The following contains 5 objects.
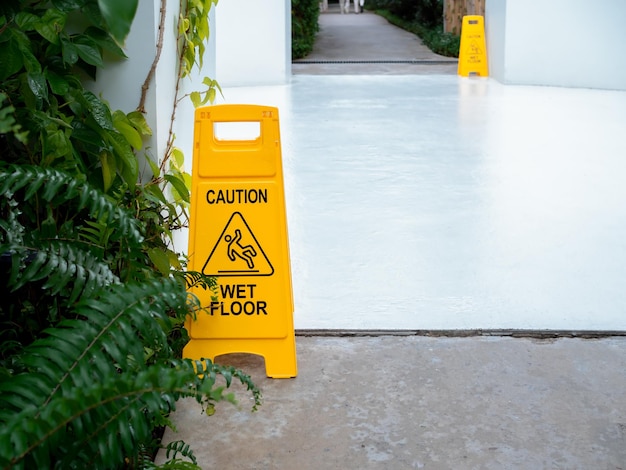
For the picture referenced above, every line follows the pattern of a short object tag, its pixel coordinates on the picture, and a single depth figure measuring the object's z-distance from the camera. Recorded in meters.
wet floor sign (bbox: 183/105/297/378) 2.86
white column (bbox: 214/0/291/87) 10.95
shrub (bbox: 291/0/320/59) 15.16
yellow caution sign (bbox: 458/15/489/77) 11.73
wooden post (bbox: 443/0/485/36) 16.39
